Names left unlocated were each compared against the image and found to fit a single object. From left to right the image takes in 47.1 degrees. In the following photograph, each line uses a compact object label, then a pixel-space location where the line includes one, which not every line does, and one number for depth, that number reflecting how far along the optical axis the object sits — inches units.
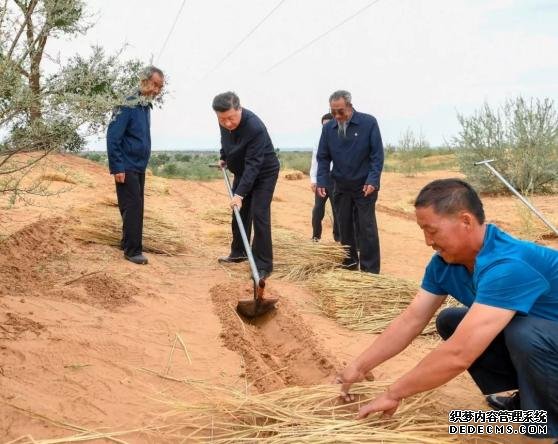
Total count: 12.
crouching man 85.1
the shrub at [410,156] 817.5
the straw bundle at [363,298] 169.0
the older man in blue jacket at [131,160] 202.1
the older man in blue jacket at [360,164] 208.1
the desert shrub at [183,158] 1402.4
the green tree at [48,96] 127.5
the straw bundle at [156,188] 497.7
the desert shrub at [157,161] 987.6
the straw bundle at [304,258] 218.5
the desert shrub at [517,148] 522.0
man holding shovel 199.0
